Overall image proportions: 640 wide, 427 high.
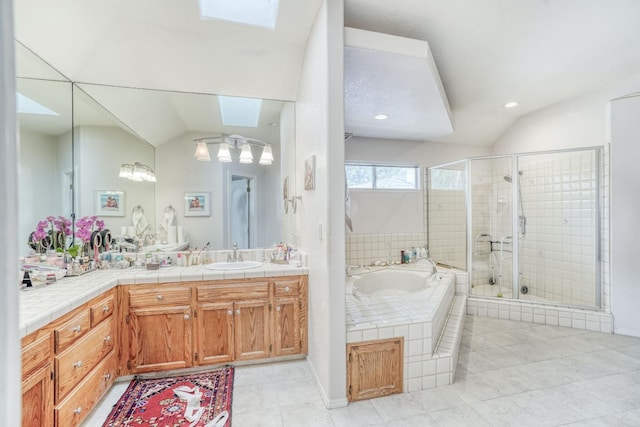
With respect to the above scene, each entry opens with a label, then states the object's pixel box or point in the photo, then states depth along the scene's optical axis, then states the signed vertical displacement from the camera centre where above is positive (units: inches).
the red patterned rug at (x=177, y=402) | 71.7 -51.2
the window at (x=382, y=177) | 162.7 +21.3
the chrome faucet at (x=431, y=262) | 140.1 -26.3
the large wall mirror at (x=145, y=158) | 85.9 +20.5
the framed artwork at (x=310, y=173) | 88.7 +13.2
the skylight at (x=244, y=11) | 83.5 +60.7
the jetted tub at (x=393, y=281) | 139.1 -33.9
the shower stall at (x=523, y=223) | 133.7 -5.9
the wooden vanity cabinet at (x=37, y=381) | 53.3 -32.4
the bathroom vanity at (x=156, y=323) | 64.7 -32.2
